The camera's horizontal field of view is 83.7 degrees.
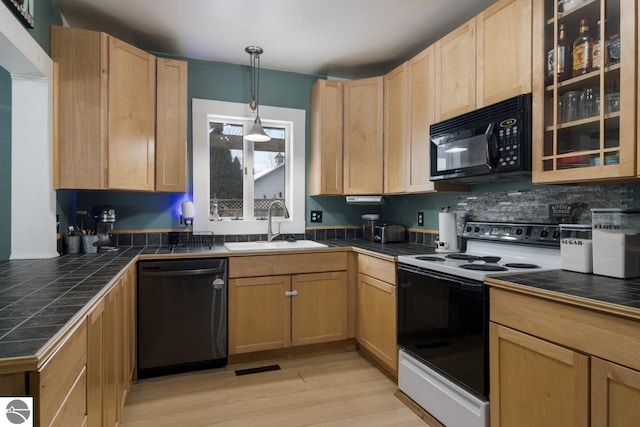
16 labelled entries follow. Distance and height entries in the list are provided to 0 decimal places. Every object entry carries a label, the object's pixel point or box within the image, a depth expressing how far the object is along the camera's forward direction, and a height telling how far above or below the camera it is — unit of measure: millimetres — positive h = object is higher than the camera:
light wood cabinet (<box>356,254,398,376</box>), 2391 -707
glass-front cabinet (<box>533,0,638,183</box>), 1392 +534
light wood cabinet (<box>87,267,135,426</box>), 1263 -616
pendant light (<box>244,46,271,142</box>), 2902 +1093
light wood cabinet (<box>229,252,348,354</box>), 2635 -675
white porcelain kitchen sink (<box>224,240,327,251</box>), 2783 -274
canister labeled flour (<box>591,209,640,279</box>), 1470 -121
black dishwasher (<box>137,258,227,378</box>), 2414 -715
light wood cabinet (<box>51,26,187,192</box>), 2254 +667
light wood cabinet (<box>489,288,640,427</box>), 1116 -543
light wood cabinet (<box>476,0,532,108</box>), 1801 +867
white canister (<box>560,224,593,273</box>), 1607 -160
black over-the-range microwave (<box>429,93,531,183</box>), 1792 +391
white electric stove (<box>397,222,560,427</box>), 1674 -530
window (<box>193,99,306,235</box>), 3068 +405
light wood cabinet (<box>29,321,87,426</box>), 792 -442
